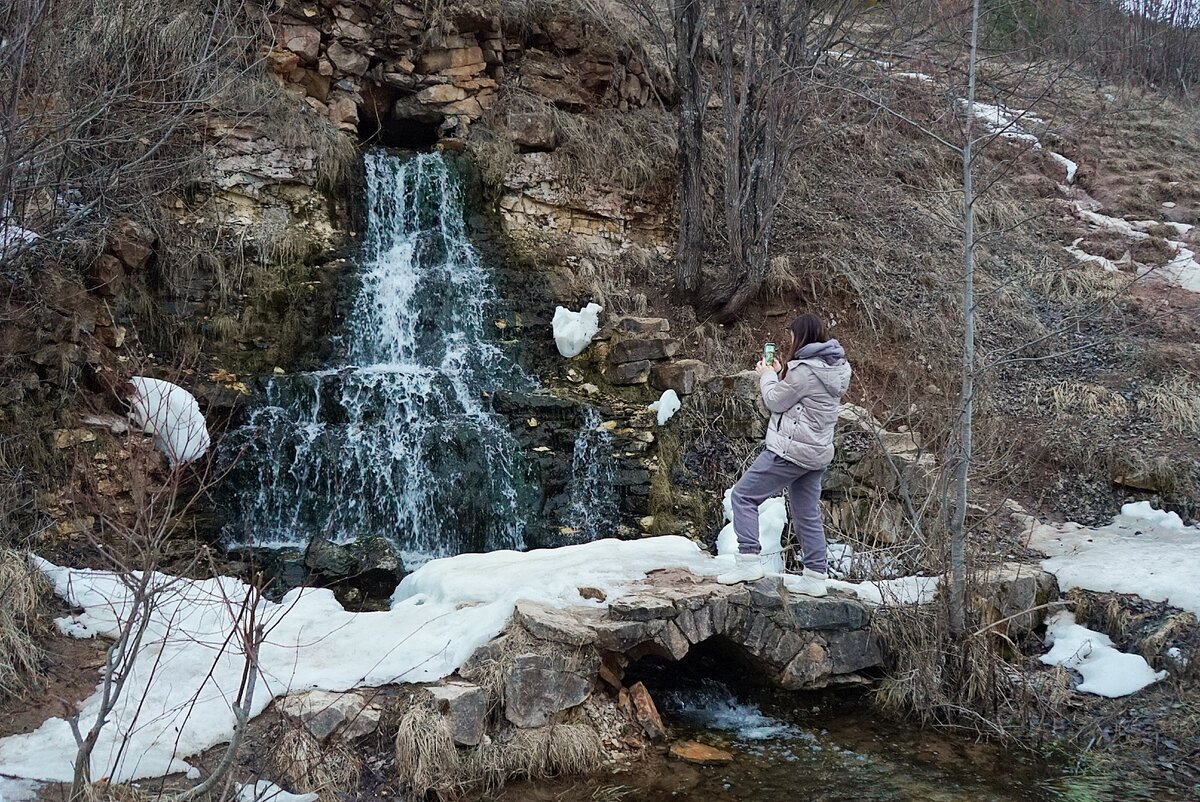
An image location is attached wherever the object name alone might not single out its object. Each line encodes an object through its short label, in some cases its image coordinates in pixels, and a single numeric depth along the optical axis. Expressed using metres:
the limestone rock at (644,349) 7.94
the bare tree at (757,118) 8.58
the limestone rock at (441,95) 9.82
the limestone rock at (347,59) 9.46
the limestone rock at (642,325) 8.14
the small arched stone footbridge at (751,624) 4.31
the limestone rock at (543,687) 3.96
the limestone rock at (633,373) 7.92
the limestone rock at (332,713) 3.59
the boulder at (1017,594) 4.87
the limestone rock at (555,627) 4.09
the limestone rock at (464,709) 3.78
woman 4.88
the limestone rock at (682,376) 7.76
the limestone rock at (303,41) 9.22
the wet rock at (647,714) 4.25
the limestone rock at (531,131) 9.69
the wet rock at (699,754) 4.12
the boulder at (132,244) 7.32
